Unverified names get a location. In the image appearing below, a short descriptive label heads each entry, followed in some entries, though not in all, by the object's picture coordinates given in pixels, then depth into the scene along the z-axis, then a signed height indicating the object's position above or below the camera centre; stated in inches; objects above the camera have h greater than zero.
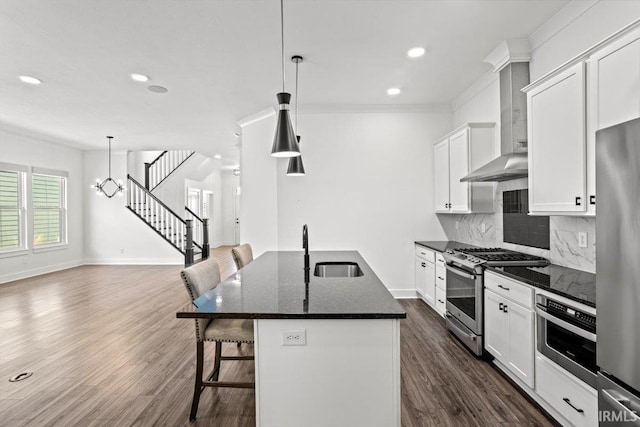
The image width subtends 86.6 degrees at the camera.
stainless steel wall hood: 120.3 +32.4
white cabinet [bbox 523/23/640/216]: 69.4 +23.4
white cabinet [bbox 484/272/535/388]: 91.3 -35.0
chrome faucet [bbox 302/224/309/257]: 107.1 -8.2
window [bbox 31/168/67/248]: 282.0 +7.6
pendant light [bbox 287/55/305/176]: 139.3 +19.8
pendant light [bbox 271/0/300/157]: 88.3 +21.1
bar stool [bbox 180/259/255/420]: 87.0 -30.4
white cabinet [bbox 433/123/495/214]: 151.6 +23.3
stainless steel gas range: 115.6 -26.2
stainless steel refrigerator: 50.8 -9.5
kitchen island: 64.0 -28.5
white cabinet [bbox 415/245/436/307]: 170.4 -32.9
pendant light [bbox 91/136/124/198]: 312.7 +26.8
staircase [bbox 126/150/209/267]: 321.2 -6.9
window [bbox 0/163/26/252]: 251.9 +6.0
